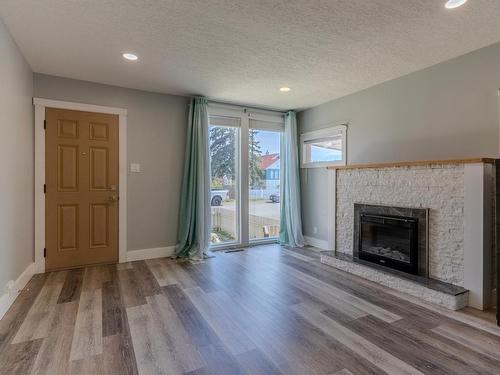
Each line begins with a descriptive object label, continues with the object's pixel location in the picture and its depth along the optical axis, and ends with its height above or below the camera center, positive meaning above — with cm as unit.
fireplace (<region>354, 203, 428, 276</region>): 311 -60
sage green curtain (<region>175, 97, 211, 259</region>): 435 +1
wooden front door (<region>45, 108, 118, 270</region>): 366 -2
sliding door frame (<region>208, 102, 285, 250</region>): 488 +30
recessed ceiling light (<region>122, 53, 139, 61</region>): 298 +140
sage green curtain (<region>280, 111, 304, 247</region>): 514 -5
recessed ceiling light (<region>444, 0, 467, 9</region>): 211 +140
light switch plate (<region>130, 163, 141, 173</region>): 414 +29
